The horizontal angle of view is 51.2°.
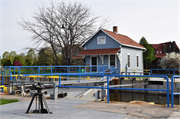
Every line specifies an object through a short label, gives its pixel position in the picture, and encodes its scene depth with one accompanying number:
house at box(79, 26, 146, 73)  26.98
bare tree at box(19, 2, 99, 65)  33.53
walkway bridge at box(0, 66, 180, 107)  9.59
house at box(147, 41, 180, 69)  58.78
